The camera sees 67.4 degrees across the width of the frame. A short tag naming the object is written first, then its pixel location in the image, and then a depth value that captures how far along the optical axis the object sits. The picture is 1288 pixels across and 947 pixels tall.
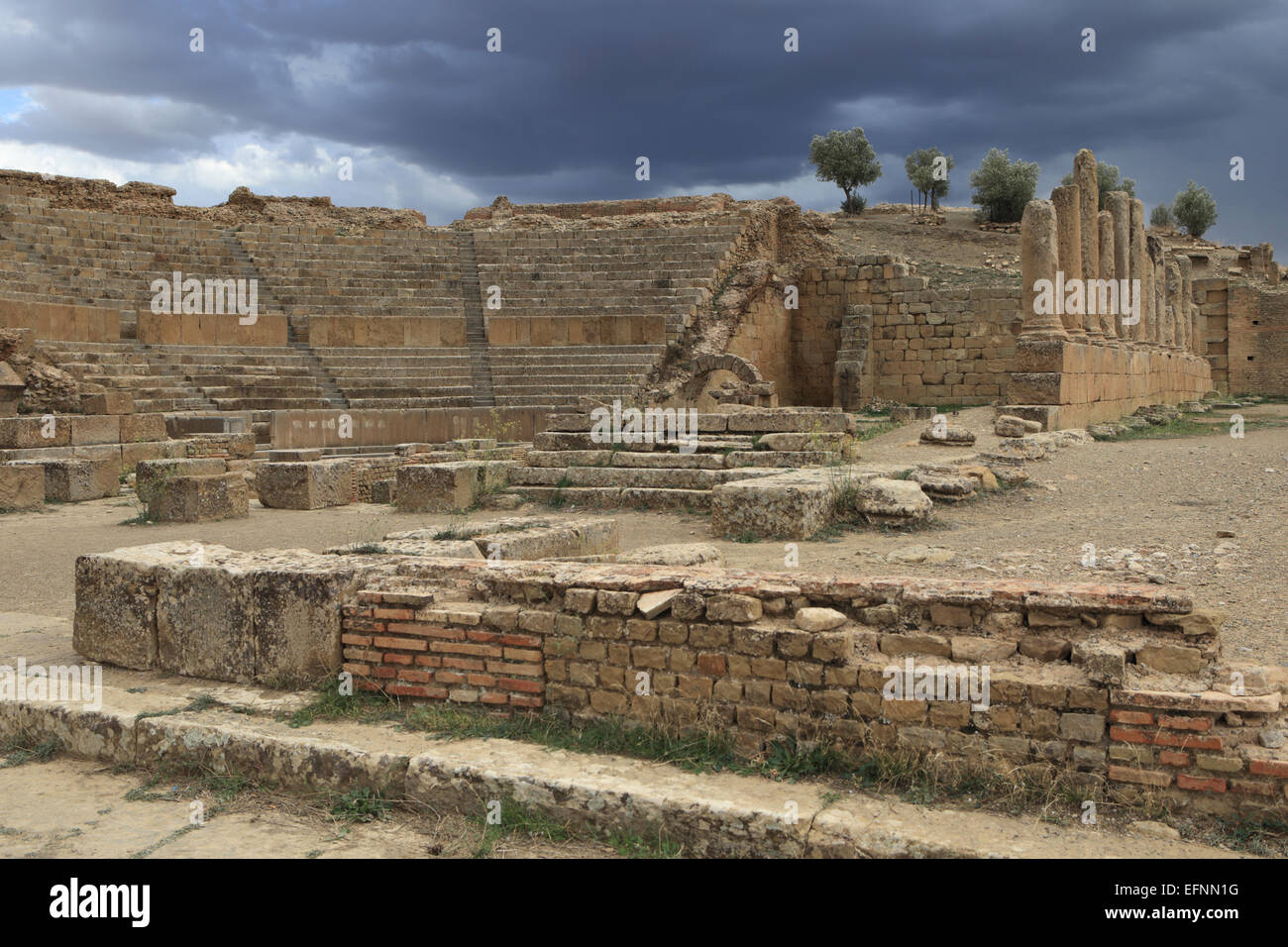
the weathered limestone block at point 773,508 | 8.40
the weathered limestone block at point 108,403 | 15.07
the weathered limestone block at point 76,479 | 12.98
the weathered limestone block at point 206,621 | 5.00
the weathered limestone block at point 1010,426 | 13.59
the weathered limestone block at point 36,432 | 13.72
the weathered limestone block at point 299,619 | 4.85
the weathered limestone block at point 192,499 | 11.16
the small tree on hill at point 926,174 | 46.75
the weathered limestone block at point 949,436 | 12.99
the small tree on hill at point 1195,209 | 49.44
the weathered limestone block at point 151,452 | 14.65
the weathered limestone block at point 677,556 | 5.93
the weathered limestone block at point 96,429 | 14.36
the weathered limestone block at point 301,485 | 12.38
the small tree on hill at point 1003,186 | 41.06
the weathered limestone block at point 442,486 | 11.27
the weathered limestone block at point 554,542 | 6.38
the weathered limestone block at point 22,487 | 12.09
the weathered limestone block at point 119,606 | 5.23
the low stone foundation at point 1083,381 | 15.53
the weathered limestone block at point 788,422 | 12.30
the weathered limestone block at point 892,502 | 8.56
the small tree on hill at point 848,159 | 45.59
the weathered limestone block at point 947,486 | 9.47
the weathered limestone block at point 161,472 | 11.39
